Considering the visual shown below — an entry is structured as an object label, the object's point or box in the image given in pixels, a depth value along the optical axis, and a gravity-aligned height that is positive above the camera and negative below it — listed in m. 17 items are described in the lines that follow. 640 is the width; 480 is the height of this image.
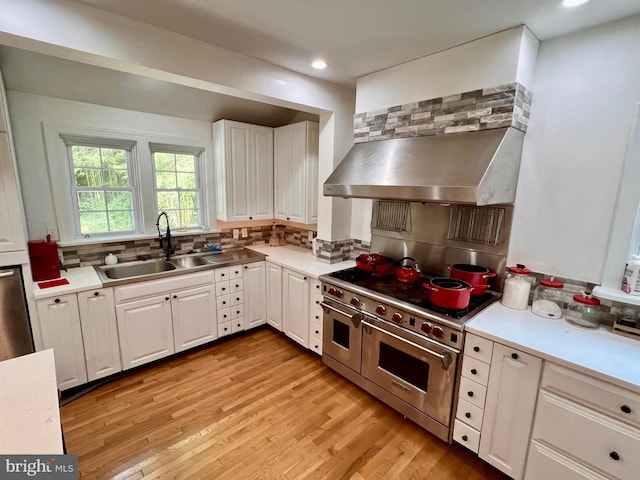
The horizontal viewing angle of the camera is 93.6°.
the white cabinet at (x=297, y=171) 3.21 +0.22
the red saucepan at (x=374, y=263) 2.57 -0.60
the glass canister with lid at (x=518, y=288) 1.96 -0.60
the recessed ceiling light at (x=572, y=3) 1.50 +0.97
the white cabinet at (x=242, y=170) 3.24 +0.22
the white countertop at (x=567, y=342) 1.37 -0.76
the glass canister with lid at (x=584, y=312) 1.72 -0.68
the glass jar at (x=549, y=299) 1.88 -0.66
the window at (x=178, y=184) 3.16 +0.04
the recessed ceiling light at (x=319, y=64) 2.33 +1.00
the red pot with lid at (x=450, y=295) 1.86 -0.62
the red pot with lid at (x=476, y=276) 2.10 -0.57
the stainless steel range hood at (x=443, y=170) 1.75 +0.15
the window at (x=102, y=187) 2.72 +0.00
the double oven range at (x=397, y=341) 1.85 -1.03
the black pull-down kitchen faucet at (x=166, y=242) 3.08 -0.56
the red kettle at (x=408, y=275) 2.37 -0.64
